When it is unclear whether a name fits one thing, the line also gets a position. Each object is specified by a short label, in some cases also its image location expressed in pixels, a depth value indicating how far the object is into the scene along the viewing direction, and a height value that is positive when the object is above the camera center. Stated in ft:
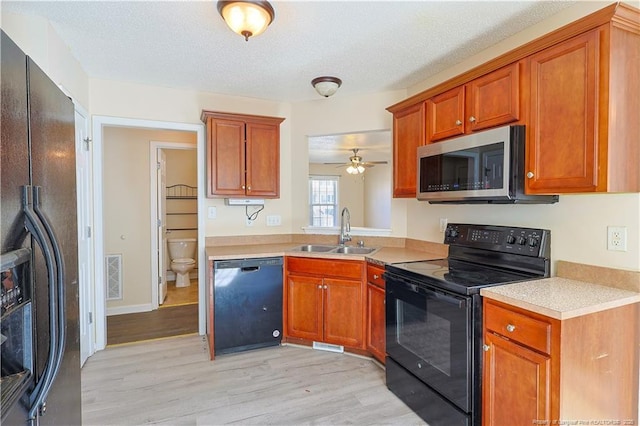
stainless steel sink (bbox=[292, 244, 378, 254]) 10.82 -1.36
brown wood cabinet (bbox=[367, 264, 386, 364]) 8.63 -2.76
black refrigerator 2.91 -0.37
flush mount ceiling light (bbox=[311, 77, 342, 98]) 9.61 +3.48
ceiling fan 16.15 +2.06
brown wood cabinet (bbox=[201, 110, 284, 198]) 10.43 +1.65
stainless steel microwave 6.27 +0.78
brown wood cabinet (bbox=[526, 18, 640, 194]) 5.08 +1.50
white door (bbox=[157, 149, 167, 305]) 13.64 -0.79
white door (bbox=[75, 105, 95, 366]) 8.84 -0.55
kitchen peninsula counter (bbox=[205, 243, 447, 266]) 9.00 -1.31
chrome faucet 11.19 -0.73
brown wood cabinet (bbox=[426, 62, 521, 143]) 6.40 +2.13
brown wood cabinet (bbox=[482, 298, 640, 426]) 4.75 -2.39
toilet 16.71 -2.56
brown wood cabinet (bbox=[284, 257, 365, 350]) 9.39 -2.66
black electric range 5.90 -2.05
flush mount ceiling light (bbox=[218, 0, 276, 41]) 5.85 +3.37
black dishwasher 9.43 -2.73
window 21.63 +0.64
